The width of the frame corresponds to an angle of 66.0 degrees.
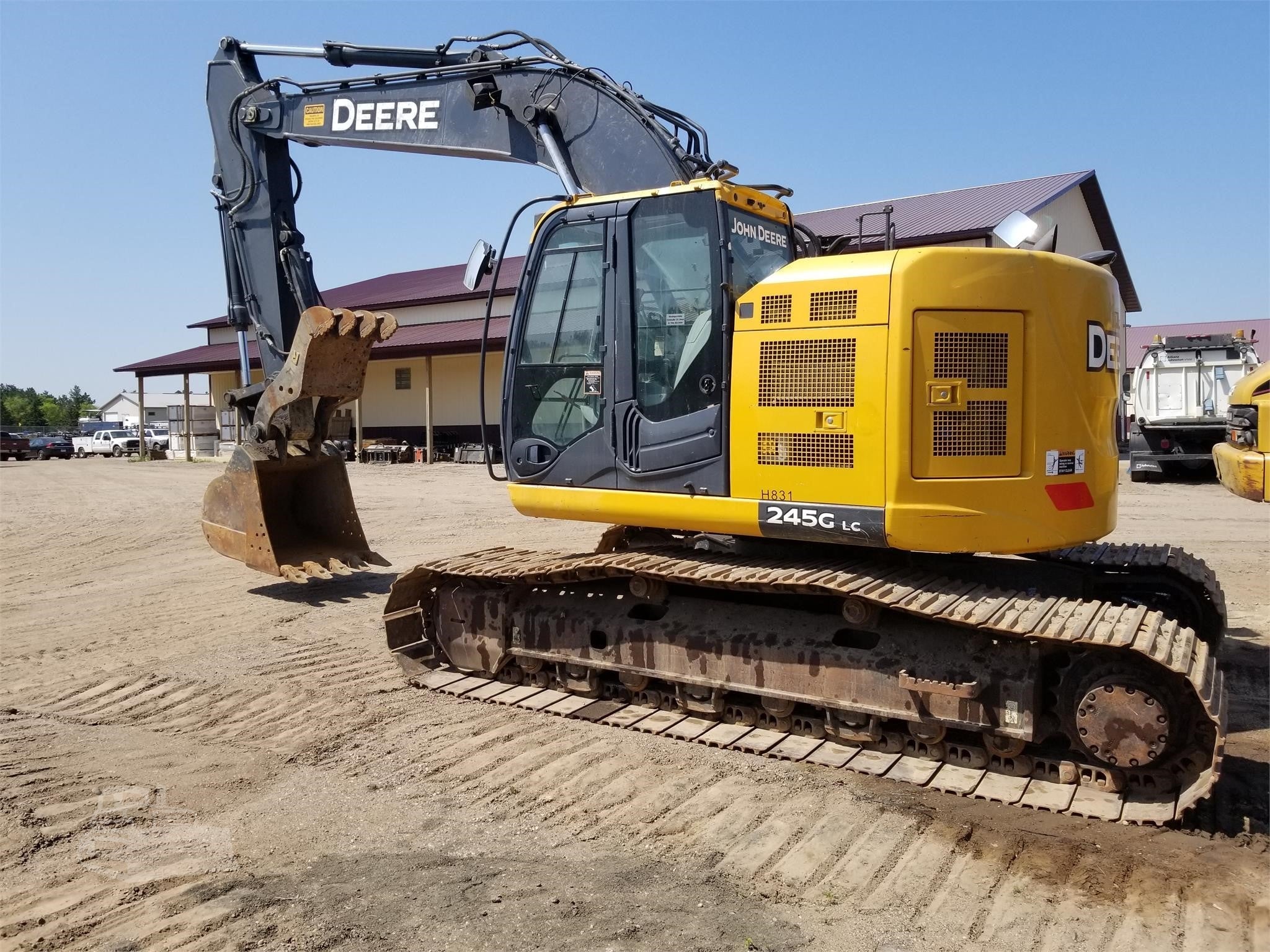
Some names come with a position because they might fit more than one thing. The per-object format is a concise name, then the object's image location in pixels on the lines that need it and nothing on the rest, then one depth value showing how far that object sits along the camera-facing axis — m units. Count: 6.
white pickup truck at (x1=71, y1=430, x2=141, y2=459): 44.06
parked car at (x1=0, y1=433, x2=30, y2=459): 41.38
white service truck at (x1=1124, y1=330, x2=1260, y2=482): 18.64
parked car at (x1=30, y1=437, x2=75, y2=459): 43.38
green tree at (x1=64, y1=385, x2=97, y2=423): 128.56
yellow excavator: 4.74
